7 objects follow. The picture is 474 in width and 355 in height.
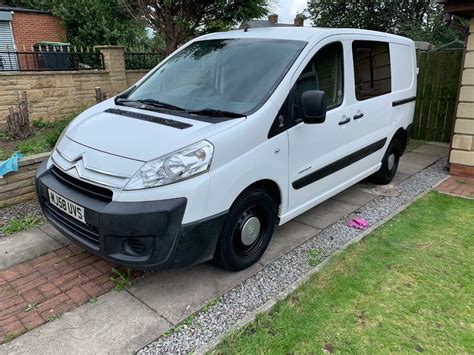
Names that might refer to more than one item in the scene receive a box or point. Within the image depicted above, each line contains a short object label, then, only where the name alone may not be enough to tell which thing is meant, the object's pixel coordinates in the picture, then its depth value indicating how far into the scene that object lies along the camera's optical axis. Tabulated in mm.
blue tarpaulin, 4184
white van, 2551
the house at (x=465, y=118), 5453
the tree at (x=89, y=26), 13789
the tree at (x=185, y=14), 7941
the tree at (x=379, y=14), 17844
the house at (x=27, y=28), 15109
